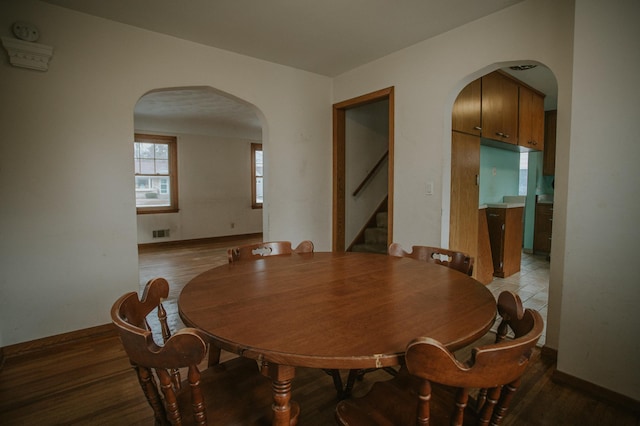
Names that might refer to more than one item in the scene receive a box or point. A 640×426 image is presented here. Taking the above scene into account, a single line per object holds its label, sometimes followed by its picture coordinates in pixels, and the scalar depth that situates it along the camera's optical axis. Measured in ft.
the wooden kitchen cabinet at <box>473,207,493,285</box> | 12.52
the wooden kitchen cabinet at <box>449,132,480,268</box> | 10.41
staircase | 14.23
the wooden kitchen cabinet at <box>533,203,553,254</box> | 18.11
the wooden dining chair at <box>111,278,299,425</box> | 2.77
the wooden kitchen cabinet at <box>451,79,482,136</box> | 10.30
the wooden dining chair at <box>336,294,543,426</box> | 2.53
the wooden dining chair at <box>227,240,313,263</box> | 6.93
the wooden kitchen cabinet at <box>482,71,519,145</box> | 11.69
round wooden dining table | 2.93
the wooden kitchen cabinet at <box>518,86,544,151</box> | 13.80
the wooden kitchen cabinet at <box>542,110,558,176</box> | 18.20
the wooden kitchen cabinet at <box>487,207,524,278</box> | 13.42
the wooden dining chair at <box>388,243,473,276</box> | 6.12
